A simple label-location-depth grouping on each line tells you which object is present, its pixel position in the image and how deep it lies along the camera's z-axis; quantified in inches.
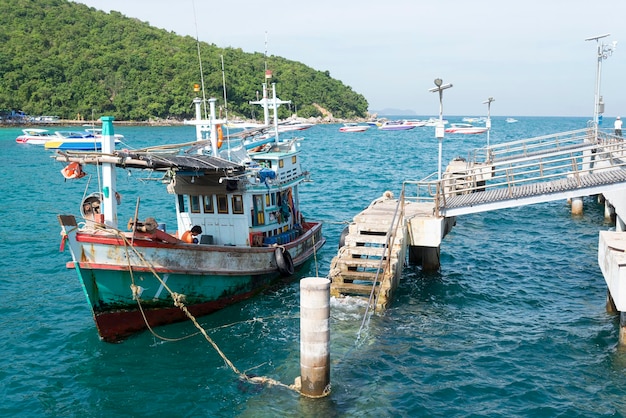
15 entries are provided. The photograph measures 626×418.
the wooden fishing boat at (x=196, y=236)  597.3
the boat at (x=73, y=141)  2876.5
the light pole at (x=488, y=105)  1783.3
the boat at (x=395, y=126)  5556.1
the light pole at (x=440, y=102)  807.0
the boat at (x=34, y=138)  3366.1
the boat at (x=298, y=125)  4904.0
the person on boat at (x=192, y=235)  739.4
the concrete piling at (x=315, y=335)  455.5
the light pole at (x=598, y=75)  1304.1
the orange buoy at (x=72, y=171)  594.2
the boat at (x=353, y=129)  5098.4
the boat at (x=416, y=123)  5719.0
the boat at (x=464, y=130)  4527.6
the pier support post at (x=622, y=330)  554.3
